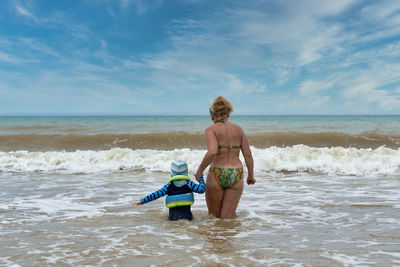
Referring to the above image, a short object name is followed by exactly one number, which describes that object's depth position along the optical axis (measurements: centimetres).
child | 458
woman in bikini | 448
